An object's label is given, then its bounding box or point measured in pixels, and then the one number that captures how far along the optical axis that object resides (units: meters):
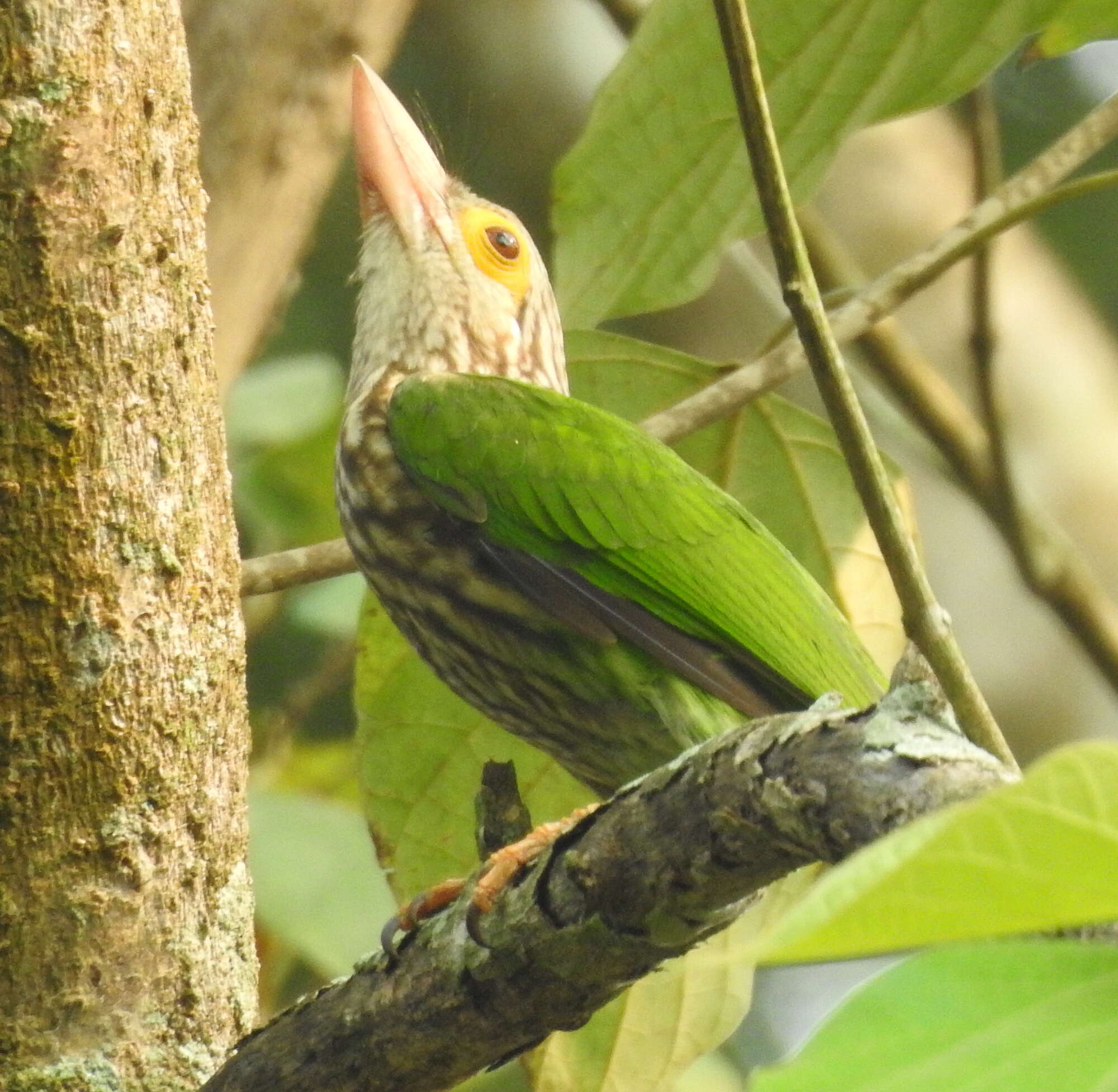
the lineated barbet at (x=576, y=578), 4.66
